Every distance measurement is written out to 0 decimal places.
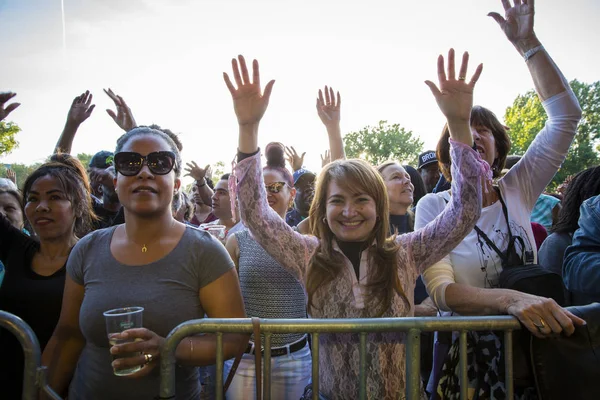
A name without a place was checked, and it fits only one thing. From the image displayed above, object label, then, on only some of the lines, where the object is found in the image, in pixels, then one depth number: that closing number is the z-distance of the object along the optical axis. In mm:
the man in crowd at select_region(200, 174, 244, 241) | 4934
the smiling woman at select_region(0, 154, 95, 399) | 2357
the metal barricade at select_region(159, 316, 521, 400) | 1646
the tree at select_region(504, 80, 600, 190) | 40281
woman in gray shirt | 1892
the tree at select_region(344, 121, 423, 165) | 60031
